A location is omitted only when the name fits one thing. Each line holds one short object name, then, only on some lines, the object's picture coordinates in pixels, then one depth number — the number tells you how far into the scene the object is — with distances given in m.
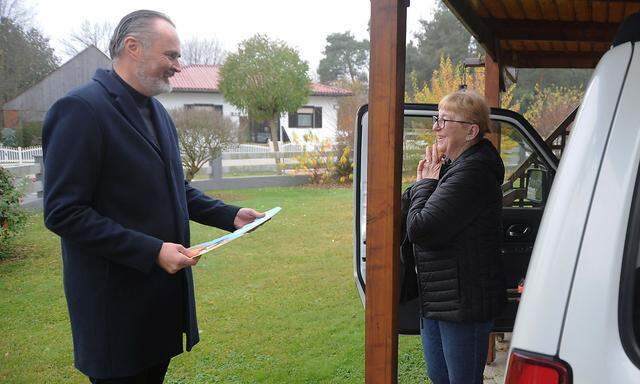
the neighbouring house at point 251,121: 33.66
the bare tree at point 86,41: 43.22
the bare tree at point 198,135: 14.47
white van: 1.14
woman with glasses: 2.21
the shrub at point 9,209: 7.48
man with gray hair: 1.90
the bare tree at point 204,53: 52.19
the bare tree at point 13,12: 32.50
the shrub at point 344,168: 16.84
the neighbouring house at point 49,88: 33.41
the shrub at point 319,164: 17.14
